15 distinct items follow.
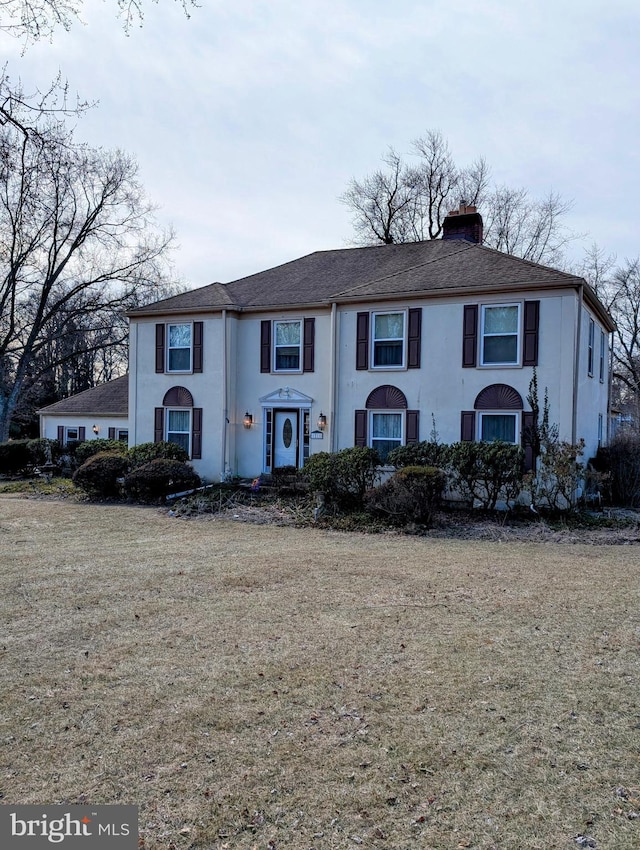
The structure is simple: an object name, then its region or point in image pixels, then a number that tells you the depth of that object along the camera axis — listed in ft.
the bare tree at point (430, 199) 98.63
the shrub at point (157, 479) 47.32
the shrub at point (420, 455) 42.68
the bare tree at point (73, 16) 14.69
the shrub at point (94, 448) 61.31
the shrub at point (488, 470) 39.91
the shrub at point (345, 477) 42.42
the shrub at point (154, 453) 52.75
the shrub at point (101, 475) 48.57
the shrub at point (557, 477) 39.14
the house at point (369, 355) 44.45
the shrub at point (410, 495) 37.81
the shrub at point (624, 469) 46.96
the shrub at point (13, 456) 74.64
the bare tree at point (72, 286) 81.00
